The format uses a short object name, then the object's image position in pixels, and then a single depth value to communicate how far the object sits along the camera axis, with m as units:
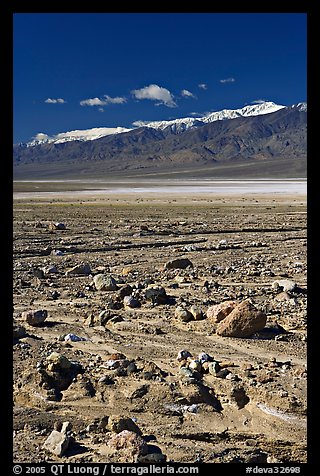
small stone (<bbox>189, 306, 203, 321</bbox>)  6.53
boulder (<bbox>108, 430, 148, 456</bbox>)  3.61
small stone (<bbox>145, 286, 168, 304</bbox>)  7.42
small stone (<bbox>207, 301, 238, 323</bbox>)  6.26
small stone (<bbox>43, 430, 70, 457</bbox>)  3.64
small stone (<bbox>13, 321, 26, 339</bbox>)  5.78
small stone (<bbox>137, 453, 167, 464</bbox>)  3.53
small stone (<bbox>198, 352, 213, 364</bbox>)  5.17
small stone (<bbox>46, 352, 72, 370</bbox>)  4.86
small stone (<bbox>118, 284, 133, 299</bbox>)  7.61
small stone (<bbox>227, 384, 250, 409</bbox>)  4.40
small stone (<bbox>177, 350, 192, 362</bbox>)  5.27
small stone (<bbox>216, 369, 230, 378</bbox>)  4.83
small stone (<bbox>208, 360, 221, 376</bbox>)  4.89
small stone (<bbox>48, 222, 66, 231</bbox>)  17.69
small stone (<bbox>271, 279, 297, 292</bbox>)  7.80
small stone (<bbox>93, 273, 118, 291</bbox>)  8.20
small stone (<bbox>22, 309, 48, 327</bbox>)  6.38
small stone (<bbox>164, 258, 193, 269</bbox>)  10.06
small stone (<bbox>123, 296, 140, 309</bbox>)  7.20
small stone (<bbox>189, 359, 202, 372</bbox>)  4.97
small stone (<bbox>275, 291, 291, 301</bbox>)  7.33
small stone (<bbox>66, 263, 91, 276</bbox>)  9.57
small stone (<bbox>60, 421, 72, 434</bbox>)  3.92
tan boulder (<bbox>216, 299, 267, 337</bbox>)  5.86
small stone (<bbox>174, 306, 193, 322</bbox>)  6.55
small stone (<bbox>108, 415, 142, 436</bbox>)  3.92
